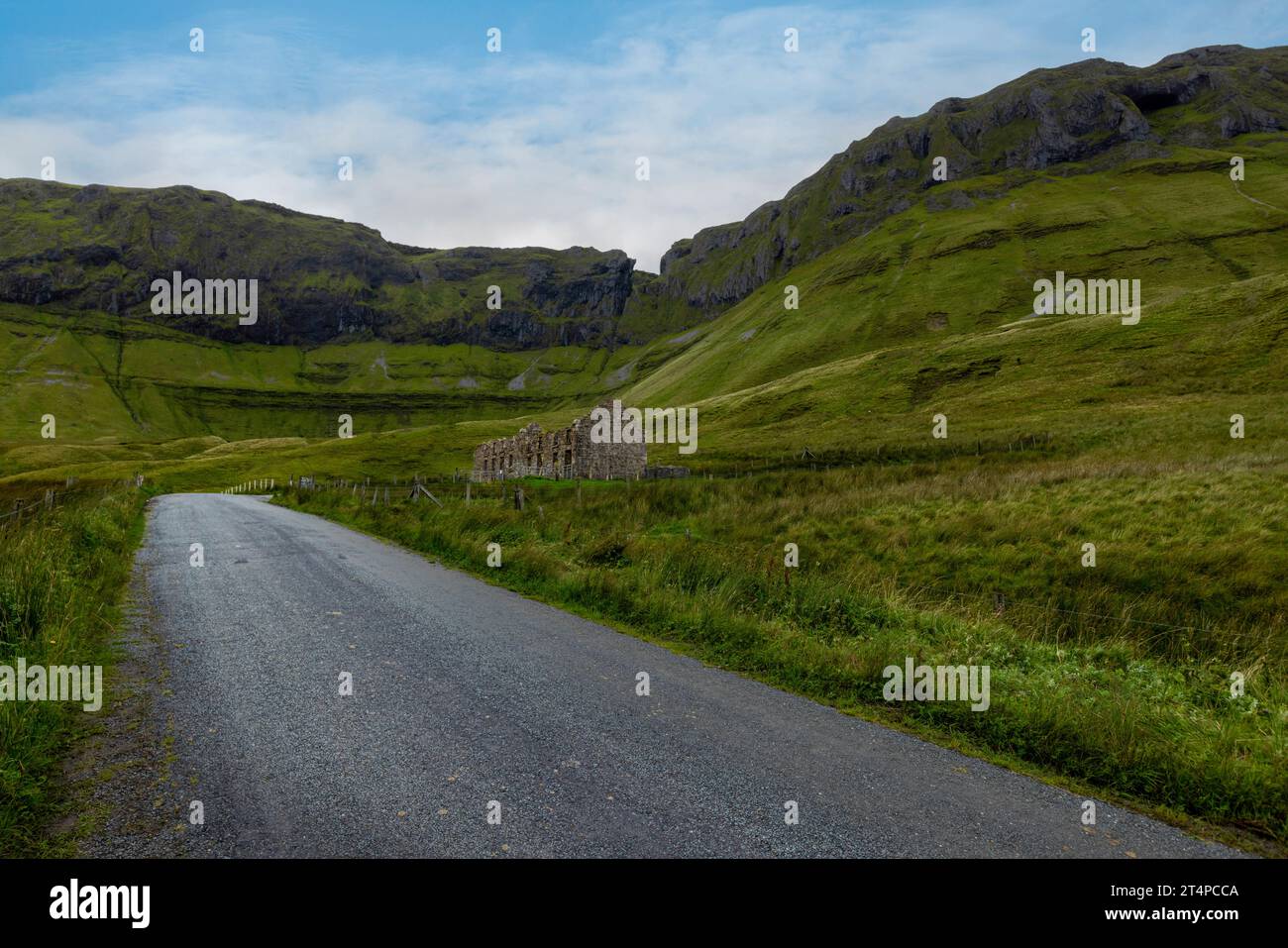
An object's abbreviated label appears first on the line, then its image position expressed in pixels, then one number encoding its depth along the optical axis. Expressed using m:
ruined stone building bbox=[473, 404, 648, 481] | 48.47
